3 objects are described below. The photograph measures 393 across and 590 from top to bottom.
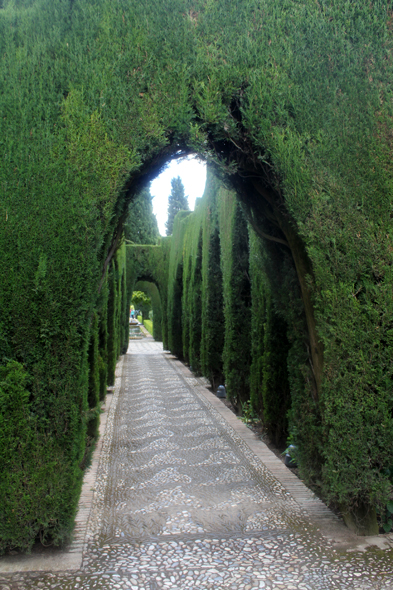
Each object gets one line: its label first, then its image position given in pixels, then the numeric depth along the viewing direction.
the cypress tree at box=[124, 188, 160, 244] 28.49
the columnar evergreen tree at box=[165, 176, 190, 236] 65.25
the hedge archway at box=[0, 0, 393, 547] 3.18
